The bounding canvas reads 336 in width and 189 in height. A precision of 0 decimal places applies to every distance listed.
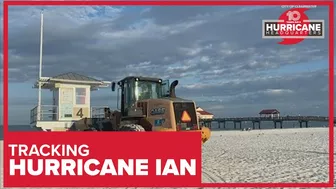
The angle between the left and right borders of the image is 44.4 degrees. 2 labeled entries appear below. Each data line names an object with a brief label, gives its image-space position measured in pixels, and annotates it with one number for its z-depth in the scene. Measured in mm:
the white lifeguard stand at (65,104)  19094
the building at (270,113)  78144
